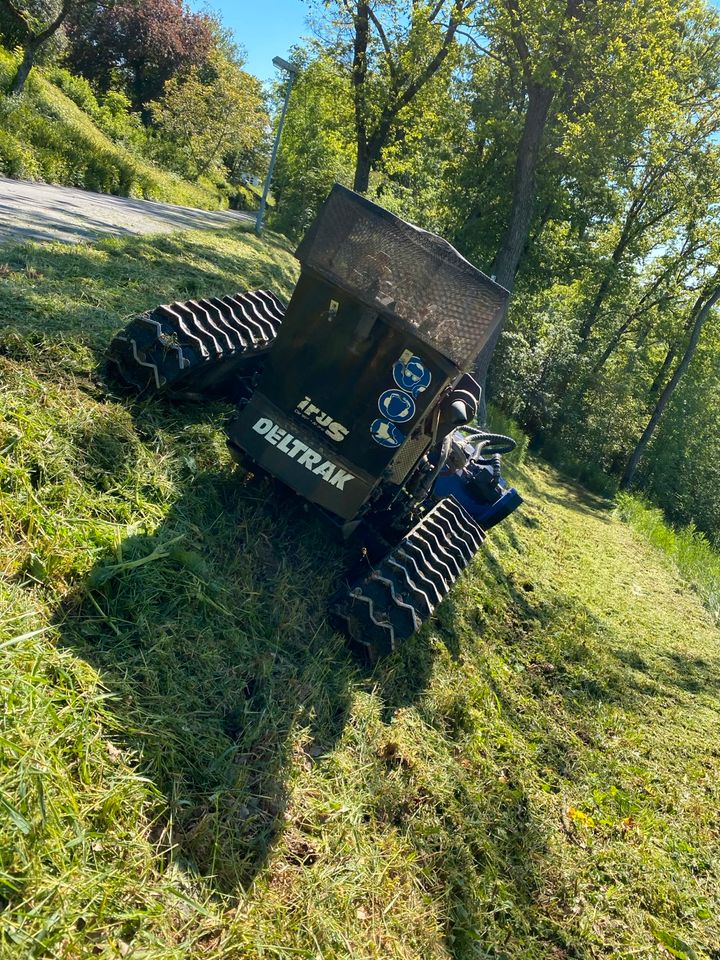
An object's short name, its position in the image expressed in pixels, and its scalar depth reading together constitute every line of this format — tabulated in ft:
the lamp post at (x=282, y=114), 57.72
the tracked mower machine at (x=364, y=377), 12.21
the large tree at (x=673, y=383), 60.77
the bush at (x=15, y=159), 42.32
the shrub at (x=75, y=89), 84.12
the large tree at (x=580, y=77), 40.70
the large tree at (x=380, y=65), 50.57
